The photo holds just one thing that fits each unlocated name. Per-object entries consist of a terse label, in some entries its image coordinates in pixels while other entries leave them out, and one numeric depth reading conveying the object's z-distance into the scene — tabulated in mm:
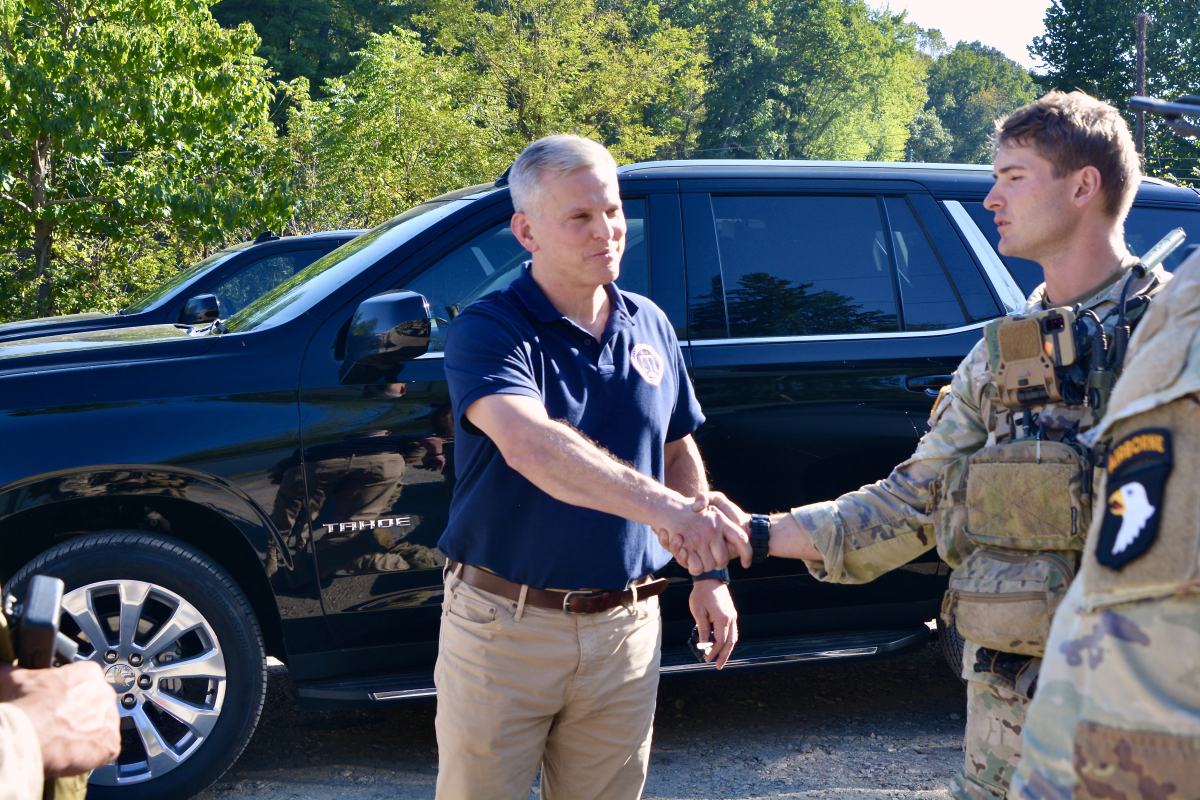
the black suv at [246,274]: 7324
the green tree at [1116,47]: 42344
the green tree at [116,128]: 10234
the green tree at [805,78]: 61125
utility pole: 28467
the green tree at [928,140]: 84125
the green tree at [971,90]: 101000
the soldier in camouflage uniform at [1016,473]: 1870
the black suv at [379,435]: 3178
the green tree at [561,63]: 23125
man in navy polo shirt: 2146
